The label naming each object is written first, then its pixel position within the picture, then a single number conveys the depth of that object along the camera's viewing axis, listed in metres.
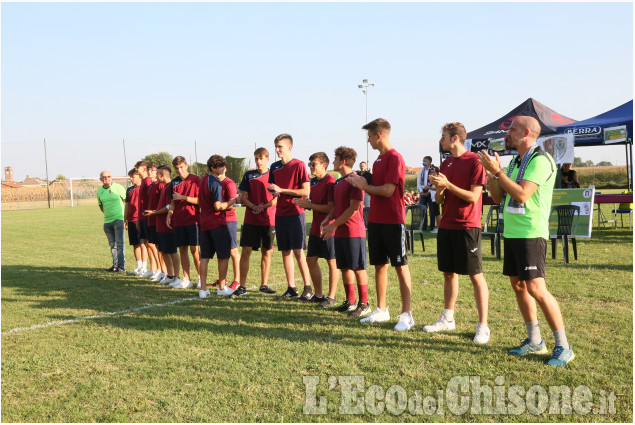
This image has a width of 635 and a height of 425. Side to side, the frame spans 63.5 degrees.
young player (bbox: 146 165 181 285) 8.17
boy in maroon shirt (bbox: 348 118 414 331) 5.12
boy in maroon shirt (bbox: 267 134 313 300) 6.76
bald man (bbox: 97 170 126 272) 9.88
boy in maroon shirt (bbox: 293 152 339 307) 6.25
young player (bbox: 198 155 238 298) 7.02
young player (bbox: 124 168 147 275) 9.70
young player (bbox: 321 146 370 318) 5.80
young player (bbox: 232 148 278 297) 7.19
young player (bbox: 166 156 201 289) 7.86
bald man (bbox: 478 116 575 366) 3.98
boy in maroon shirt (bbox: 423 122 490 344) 4.74
